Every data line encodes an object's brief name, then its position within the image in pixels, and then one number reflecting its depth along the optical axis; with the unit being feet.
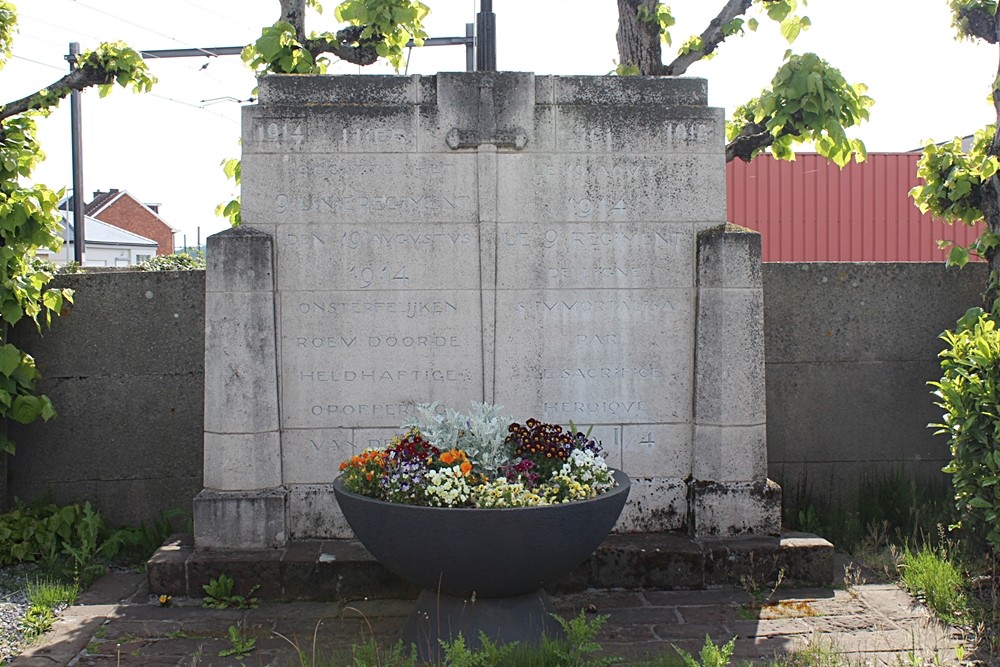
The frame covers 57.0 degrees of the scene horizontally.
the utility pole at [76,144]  58.75
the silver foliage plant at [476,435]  13.58
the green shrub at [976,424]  15.16
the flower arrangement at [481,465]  12.89
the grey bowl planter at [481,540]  12.58
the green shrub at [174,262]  46.73
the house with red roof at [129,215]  187.93
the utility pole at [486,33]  19.08
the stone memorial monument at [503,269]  17.57
